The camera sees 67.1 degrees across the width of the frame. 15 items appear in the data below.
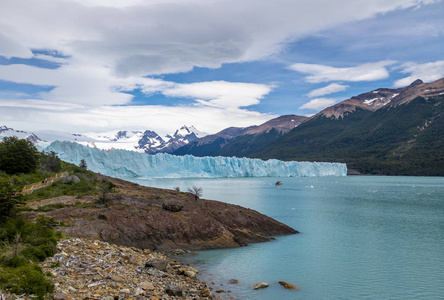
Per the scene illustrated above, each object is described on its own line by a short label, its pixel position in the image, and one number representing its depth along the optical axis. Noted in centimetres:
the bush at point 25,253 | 905
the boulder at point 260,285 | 1461
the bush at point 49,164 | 3497
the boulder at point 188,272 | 1487
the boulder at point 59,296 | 928
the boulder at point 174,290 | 1205
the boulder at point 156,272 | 1384
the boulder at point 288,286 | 1498
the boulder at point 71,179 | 2864
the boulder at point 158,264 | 1461
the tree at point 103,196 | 2320
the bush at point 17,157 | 2808
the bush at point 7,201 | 1416
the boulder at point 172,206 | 2331
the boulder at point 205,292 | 1276
